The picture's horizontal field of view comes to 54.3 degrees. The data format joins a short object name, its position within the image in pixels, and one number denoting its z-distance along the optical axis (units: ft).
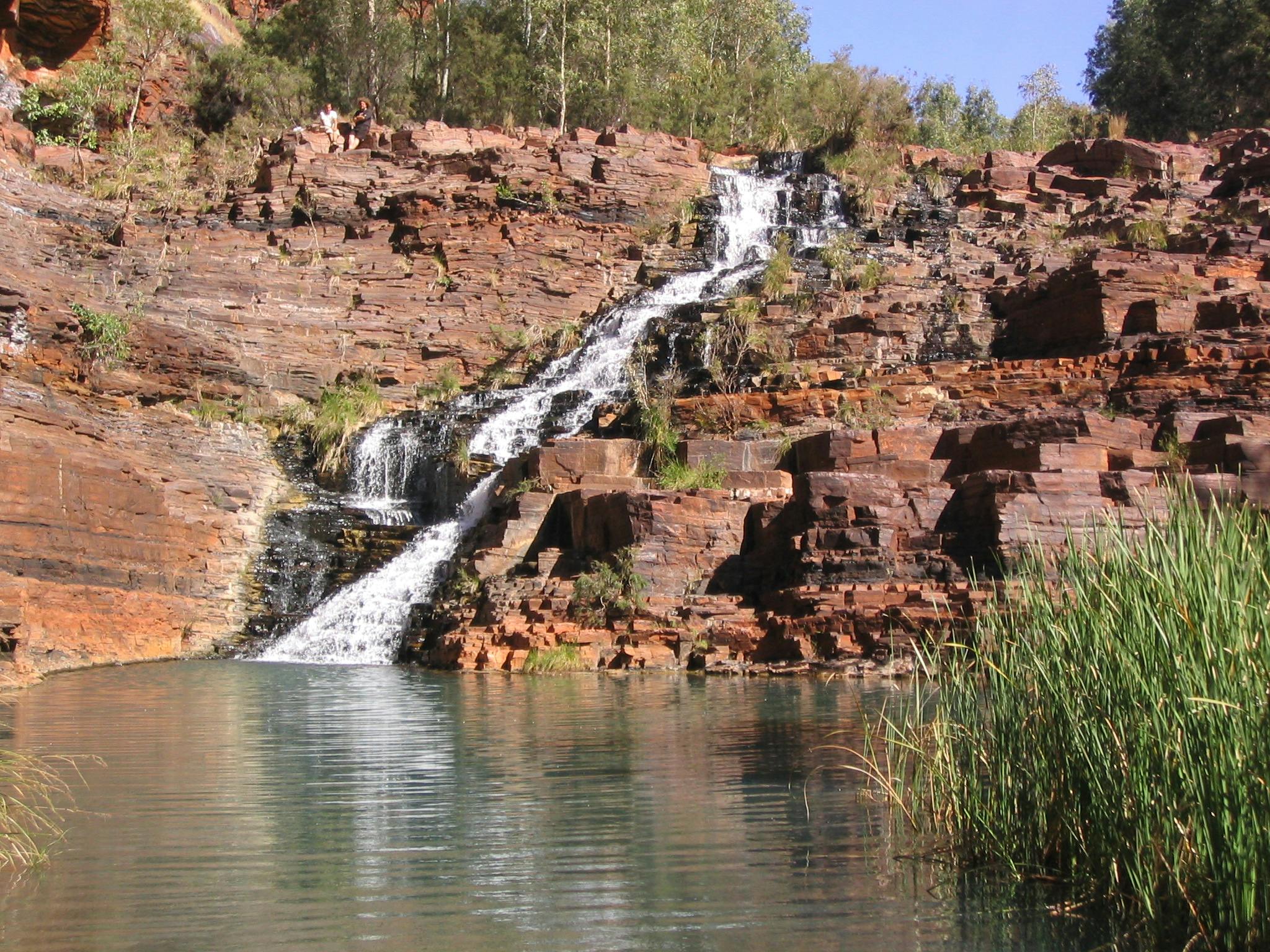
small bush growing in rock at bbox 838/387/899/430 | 75.41
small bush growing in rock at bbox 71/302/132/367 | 91.97
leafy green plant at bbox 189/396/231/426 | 93.15
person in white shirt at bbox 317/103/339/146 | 133.49
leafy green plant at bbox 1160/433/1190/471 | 60.95
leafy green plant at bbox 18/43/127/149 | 129.18
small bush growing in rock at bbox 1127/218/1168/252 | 108.68
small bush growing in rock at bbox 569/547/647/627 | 57.62
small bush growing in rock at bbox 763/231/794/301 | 102.32
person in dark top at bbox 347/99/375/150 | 134.21
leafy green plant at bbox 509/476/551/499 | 69.46
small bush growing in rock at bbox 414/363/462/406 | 105.60
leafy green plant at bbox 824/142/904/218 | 128.77
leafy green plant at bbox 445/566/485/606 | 63.72
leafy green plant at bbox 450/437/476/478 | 82.02
